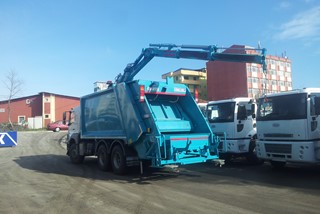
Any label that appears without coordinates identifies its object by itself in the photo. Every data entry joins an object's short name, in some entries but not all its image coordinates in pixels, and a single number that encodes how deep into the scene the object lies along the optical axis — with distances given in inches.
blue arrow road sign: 703.2
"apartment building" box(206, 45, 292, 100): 2320.6
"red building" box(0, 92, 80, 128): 1715.5
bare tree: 1613.1
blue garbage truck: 301.4
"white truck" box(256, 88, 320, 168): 300.5
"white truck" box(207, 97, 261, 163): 392.3
